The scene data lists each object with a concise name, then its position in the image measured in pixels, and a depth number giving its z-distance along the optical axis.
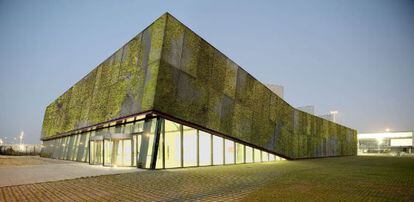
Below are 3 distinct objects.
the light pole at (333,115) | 59.66
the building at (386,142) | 64.62
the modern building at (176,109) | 15.78
